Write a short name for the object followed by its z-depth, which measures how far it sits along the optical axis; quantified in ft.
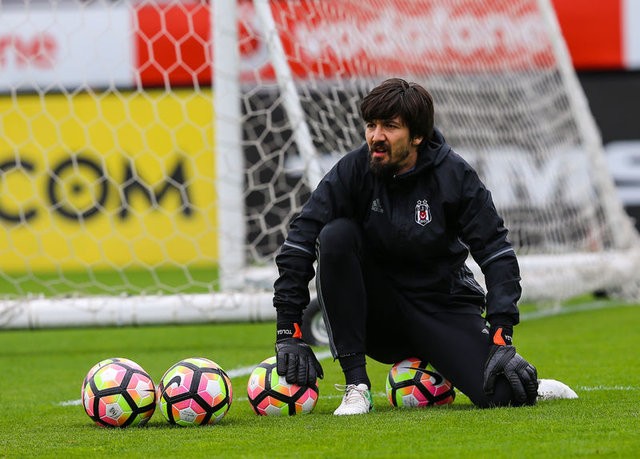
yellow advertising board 90.99
